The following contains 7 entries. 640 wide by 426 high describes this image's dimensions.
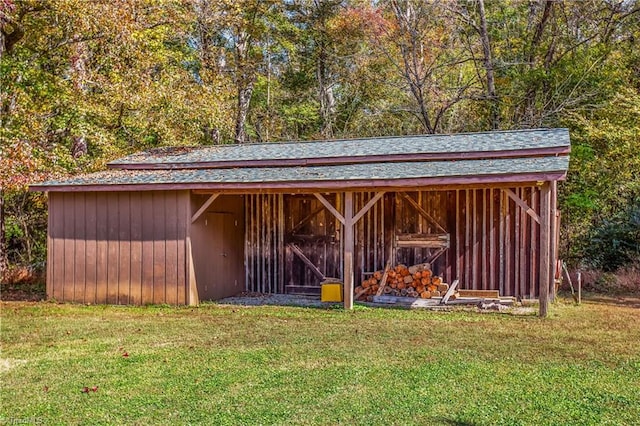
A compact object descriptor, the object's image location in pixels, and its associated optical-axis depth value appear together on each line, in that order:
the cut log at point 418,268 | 10.97
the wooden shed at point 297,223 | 9.98
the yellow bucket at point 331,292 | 10.77
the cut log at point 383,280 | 10.80
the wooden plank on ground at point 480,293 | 10.40
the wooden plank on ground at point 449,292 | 10.10
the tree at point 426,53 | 18.67
